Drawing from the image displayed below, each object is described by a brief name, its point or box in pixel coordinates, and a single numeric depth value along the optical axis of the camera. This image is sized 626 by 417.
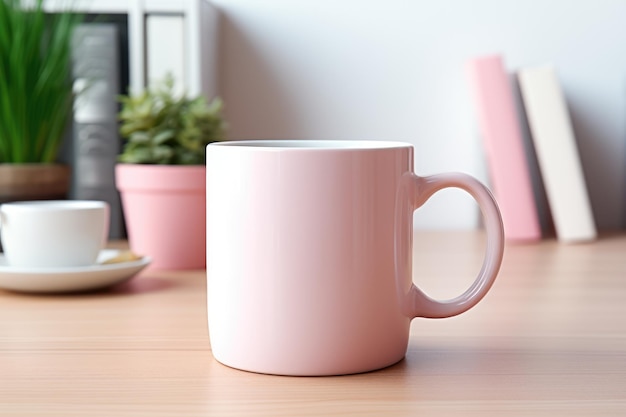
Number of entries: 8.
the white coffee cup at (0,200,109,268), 1.04
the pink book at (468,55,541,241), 1.37
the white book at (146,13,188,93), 1.33
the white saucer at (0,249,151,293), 1.01
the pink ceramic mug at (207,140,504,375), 0.80
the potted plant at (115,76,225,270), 1.14
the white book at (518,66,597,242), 1.36
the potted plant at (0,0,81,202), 1.28
